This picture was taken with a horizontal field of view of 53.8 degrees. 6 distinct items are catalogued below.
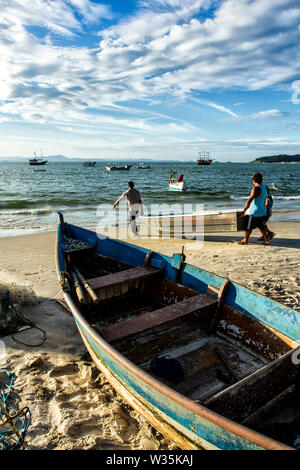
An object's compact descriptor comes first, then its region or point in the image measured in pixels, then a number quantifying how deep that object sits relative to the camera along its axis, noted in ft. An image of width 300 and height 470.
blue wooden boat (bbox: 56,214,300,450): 8.72
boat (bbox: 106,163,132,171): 275.71
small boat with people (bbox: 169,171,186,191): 94.83
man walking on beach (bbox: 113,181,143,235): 35.58
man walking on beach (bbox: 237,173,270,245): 28.68
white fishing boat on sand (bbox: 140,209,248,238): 36.32
